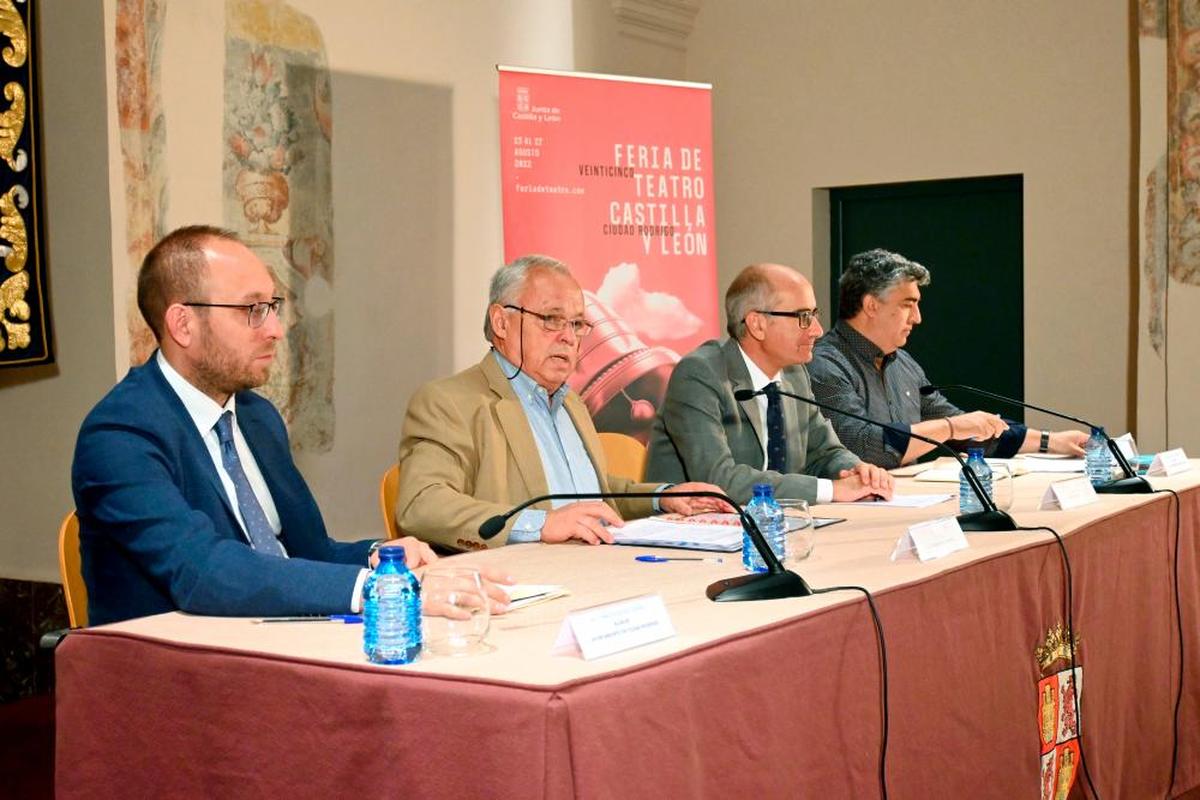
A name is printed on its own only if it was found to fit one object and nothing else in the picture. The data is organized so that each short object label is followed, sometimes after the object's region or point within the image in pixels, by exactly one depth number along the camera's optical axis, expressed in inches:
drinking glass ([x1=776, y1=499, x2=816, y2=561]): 98.7
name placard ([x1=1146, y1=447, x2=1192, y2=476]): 145.1
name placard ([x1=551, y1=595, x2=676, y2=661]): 67.8
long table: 64.3
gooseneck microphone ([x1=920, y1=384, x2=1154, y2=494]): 129.9
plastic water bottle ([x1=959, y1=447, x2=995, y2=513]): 121.0
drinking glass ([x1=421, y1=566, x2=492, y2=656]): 70.8
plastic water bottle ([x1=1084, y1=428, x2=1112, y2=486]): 137.1
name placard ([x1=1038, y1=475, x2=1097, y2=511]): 120.7
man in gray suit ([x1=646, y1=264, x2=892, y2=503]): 141.5
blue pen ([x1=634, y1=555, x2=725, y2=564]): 100.1
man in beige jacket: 119.3
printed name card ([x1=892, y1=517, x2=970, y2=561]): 95.1
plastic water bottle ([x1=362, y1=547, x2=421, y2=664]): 68.0
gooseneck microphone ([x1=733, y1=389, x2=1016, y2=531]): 109.3
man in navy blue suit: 82.4
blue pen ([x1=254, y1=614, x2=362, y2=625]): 80.0
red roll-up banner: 212.8
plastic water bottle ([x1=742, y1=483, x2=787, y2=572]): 97.7
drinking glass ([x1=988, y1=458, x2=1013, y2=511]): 119.0
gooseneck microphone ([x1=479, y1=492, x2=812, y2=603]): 82.7
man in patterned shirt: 171.5
